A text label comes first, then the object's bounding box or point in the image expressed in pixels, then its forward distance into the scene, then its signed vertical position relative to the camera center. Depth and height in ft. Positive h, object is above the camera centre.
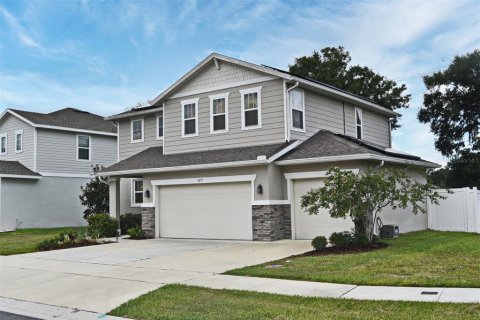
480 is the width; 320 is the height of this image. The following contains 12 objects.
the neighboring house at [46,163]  87.76 +7.66
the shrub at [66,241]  55.31 -4.71
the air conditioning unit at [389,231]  51.49 -3.84
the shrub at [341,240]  43.21 -3.93
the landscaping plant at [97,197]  80.53 +0.71
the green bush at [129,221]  72.13 -3.12
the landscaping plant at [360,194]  42.01 +0.14
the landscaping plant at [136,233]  63.77 -4.31
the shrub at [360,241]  42.88 -4.02
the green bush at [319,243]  43.50 -4.18
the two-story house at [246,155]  53.83 +4.93
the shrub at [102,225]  66.39 -3.31
